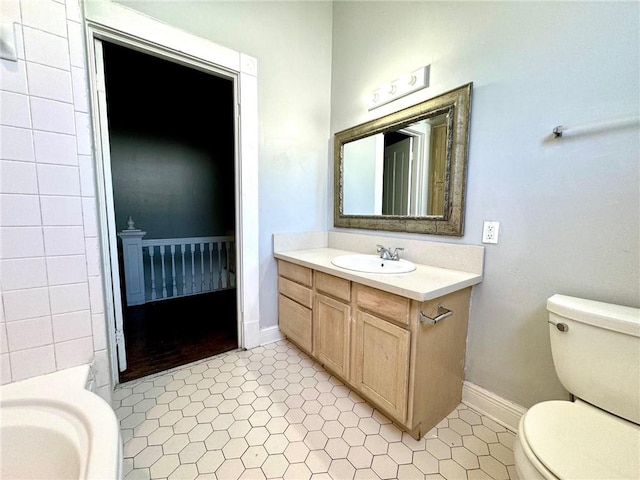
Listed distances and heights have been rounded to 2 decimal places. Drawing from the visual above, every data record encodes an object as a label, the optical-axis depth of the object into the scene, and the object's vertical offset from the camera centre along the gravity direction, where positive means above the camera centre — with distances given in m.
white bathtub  0.73 -0.65
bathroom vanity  1.21 -0.64
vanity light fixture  1.58 +0.79
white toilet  0.74 -0.67
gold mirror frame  1.44 +0.33
